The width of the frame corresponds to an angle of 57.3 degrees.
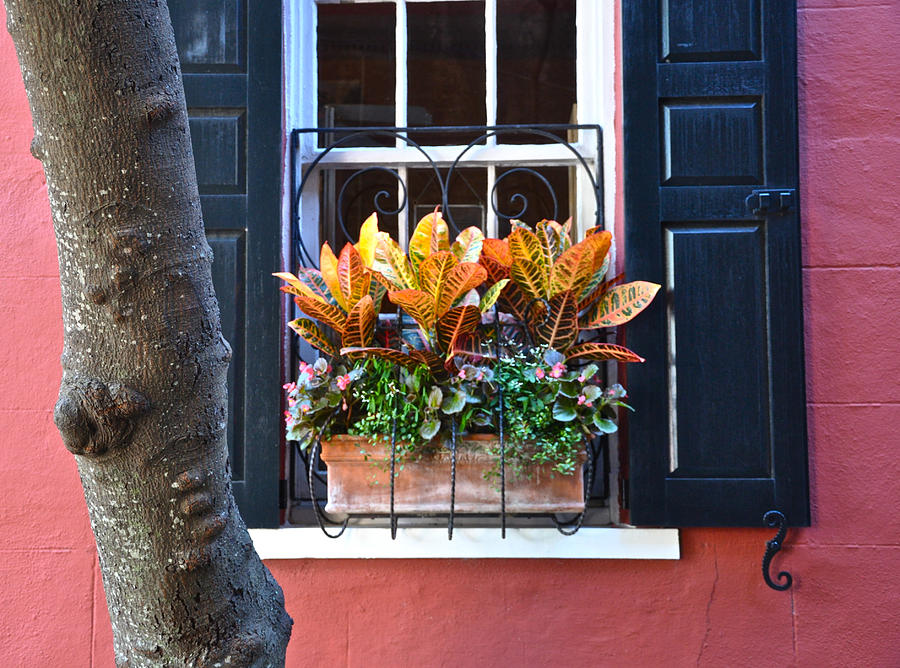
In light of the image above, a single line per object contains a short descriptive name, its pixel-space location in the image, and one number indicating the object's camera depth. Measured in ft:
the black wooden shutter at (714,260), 7.39
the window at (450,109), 8.45
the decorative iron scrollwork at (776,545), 7.32
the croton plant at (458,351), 7.03
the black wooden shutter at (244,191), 7.64
